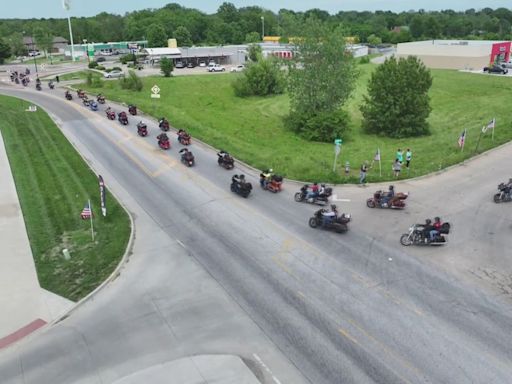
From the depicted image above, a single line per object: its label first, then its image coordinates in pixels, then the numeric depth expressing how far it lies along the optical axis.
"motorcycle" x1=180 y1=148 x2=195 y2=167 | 28.52
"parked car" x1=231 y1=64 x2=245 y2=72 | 82.78
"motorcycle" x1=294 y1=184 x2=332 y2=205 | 22.48
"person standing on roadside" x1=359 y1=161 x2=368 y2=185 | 24.62
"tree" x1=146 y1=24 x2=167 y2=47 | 113.06
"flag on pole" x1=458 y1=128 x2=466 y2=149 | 28.56
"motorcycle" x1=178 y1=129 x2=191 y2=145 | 33.28
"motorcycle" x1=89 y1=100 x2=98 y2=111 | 44.35
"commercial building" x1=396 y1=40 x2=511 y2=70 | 79.38
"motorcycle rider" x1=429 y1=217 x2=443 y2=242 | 17.91
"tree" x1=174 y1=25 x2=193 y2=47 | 121.38
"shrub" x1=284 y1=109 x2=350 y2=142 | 36.16
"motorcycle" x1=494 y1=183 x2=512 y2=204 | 22.36
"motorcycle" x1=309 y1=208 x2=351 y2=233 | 19.23
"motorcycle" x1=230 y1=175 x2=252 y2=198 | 23.33
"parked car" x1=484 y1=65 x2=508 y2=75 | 72.44
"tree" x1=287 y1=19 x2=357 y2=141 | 36.38
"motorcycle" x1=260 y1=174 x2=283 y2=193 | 24.16
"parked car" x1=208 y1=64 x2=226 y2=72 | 81.69
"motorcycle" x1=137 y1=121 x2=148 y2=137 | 35.19
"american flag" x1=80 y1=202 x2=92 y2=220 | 19.28
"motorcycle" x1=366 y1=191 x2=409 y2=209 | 21.47
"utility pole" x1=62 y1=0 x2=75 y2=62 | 81.94
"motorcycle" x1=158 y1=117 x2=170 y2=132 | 36.88
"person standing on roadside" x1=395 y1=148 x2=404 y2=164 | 25.94
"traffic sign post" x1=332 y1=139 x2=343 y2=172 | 25.27
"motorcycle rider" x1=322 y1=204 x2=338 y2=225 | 19.23
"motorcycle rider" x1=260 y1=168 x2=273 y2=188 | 24.39
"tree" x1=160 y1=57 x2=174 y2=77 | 68.71
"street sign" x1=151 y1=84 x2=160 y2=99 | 44.41
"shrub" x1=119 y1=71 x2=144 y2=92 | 58.38
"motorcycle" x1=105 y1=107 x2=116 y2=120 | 40.72
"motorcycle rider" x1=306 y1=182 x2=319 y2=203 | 22.44
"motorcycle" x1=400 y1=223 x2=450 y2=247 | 18.00
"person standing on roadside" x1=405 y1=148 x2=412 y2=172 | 26.53
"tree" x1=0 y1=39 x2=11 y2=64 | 91.81
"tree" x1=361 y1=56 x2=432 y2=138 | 36.78
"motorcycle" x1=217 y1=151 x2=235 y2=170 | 28.00
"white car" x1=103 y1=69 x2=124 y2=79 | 71.22
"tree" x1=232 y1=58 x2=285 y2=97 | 58.56
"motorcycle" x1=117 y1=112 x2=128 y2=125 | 38.91
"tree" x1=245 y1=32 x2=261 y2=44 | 132.68
